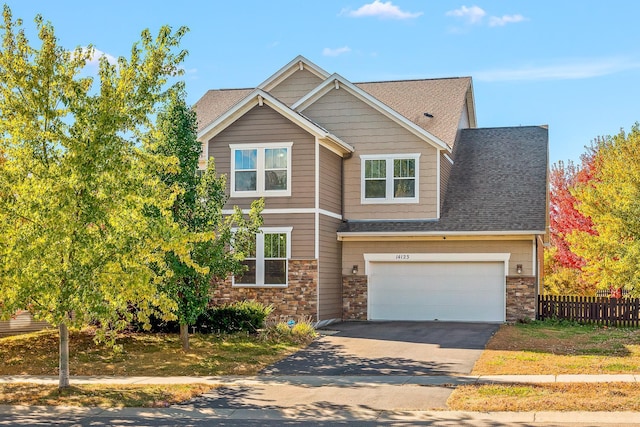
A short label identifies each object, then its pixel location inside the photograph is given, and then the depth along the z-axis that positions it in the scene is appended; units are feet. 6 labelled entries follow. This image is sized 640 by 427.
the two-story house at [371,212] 83.41
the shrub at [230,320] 74.69
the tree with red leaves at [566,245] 115.55
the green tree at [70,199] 45.16
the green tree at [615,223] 63.36
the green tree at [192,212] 63.67
